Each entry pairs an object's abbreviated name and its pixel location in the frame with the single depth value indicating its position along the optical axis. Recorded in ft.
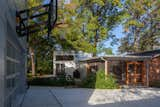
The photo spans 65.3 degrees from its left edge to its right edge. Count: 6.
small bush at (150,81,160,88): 33.56
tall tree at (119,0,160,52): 43.74
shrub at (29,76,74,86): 33.43
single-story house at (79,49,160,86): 34.51
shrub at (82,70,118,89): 29.83
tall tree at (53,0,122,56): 39.65
